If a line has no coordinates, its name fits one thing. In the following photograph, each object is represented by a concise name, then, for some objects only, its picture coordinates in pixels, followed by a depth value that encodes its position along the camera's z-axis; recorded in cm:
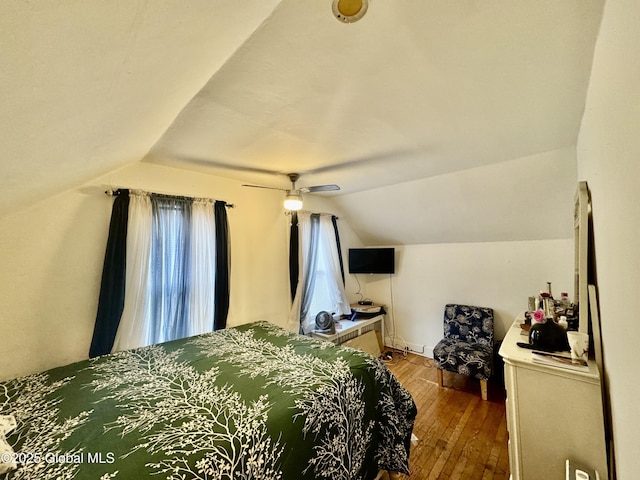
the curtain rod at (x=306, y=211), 348
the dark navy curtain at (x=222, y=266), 269
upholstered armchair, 279
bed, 100
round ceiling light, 85
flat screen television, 419
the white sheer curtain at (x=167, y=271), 220
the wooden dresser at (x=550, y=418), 133
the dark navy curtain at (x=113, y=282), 201
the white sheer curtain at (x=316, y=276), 348
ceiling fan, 234
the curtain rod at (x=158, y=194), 216
